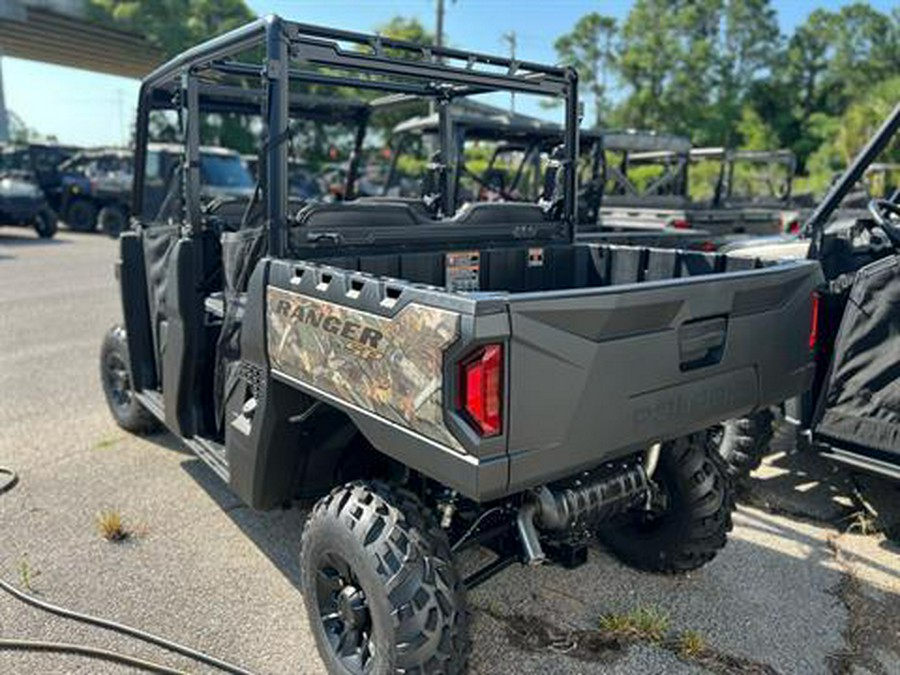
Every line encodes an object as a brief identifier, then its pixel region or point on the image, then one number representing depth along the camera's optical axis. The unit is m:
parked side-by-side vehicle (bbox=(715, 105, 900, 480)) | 3.31
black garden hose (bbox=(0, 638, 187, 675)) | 2.58
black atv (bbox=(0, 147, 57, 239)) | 15.56
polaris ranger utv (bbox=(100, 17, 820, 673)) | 2.01
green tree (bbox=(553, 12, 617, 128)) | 45.34
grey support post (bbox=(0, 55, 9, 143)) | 26.30
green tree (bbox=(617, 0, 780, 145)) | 41.16
